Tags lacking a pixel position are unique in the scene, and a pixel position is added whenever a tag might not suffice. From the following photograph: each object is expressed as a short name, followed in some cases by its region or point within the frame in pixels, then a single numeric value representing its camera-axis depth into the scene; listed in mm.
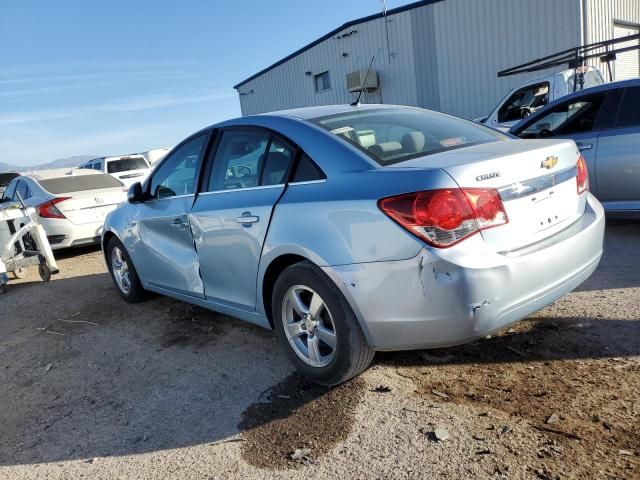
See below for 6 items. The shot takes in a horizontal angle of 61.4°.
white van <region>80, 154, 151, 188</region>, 16909
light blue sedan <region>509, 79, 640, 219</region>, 5473
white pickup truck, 9961
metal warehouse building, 15758
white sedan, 8266
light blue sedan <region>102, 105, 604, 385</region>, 2496
